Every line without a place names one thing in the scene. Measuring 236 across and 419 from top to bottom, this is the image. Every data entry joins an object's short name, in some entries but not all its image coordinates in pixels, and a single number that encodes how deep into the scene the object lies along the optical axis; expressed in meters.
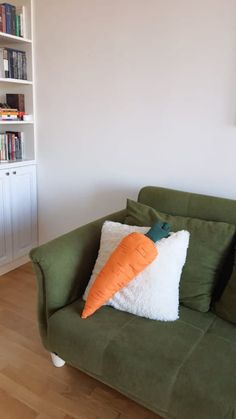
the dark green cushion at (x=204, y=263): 1.62
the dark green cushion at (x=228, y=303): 1.52
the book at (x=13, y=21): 2.43
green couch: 1.21
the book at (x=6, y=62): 2.43
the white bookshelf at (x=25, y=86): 2.46
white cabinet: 2.54
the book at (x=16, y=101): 2.62
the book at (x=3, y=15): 2.34
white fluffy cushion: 1.48
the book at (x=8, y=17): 2.37
